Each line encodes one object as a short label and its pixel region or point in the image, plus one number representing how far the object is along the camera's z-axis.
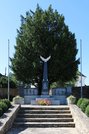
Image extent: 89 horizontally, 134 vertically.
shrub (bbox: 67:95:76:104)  10.86
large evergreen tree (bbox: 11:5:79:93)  15.34
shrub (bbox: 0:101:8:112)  8.15
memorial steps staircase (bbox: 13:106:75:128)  7.95
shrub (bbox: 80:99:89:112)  8.55
